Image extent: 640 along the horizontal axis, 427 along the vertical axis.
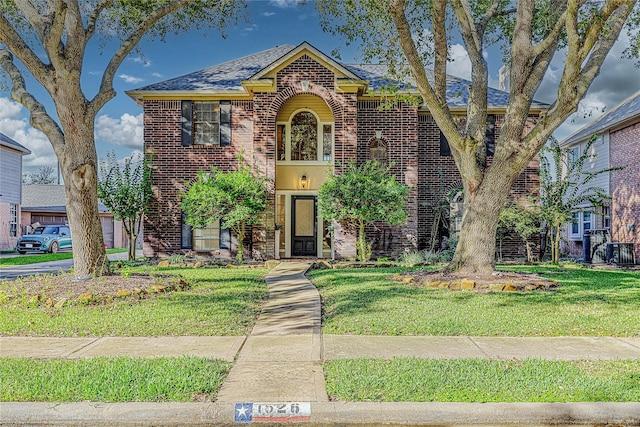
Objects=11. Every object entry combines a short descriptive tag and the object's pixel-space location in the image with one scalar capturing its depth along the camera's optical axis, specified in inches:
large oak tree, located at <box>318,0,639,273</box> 356.8
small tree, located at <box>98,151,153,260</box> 621.9
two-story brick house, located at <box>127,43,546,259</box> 631.2
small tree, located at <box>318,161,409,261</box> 559.2
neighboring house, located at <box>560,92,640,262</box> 693.3
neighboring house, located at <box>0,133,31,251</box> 995.3
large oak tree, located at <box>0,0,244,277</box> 352.2
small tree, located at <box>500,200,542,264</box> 598.2
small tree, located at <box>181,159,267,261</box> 571.5
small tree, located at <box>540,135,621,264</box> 588.7
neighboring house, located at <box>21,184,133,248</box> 1315.0
